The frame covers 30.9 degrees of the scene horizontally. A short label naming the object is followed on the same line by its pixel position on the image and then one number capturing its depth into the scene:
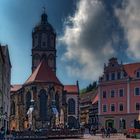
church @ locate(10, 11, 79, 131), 50.26
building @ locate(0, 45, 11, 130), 31.45
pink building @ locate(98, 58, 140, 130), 46.32
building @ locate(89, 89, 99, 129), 56.71
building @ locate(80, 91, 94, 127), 62.57
